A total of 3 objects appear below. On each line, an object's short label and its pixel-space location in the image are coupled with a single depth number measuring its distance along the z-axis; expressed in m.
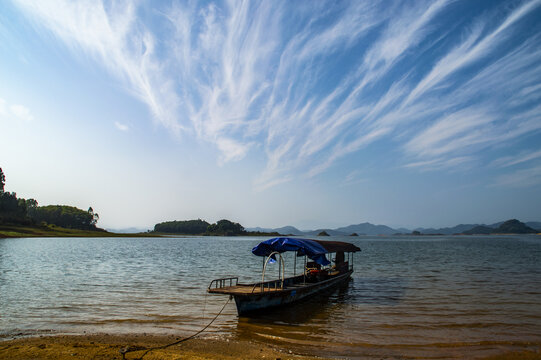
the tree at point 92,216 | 186.20
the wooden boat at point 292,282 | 16.56
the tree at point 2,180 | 118.31
